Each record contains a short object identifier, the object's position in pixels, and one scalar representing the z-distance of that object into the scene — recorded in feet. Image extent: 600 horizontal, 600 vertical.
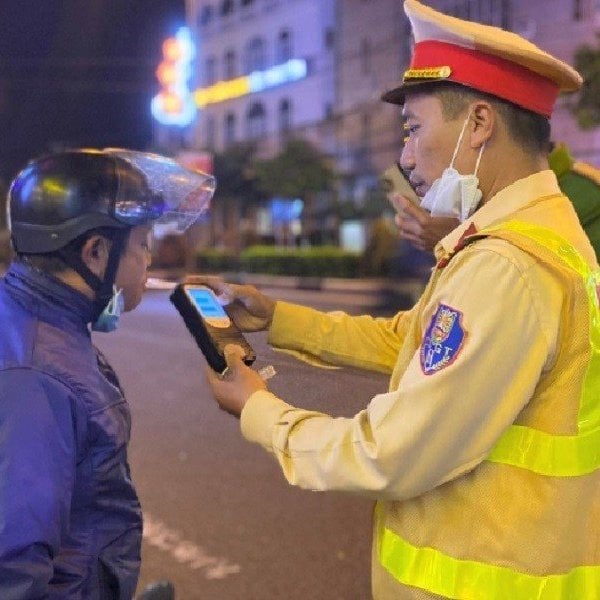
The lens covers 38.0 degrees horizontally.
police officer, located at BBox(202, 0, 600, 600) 4.74
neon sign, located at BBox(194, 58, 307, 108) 123.95
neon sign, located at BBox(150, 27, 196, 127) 111.04
